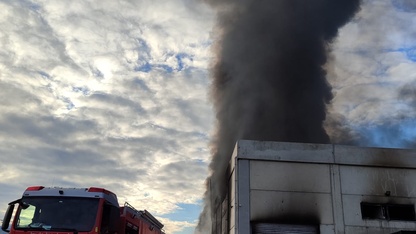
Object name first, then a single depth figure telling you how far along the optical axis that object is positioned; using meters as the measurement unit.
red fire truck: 8.80
